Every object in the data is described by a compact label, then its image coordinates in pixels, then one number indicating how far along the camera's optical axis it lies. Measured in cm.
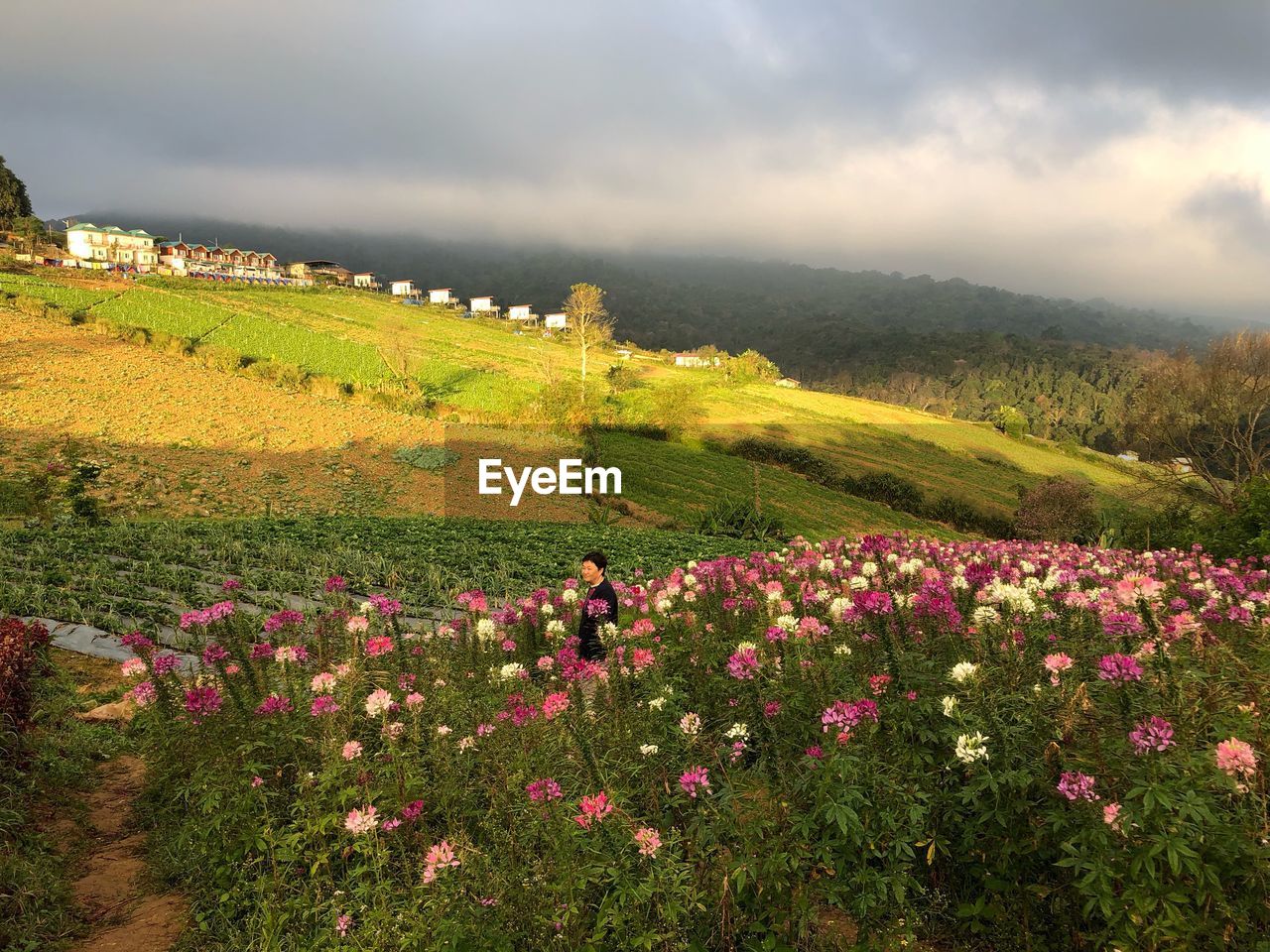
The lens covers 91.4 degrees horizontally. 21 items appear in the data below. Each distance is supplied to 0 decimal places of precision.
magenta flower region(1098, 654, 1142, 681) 271
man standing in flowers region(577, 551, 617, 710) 567
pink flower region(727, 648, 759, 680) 379
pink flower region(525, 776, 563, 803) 289
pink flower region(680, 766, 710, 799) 300
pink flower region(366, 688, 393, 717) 344
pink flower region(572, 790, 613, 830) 269
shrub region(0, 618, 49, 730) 488
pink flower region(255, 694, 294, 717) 378
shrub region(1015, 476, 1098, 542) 3538
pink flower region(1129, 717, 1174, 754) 242
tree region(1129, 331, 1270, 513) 2823
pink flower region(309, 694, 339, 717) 343
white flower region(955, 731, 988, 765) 279
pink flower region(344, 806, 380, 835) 298
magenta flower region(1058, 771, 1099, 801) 250
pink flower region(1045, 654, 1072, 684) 295
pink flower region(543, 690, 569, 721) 333
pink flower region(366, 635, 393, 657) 416
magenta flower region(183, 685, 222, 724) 383
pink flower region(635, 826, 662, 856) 268
